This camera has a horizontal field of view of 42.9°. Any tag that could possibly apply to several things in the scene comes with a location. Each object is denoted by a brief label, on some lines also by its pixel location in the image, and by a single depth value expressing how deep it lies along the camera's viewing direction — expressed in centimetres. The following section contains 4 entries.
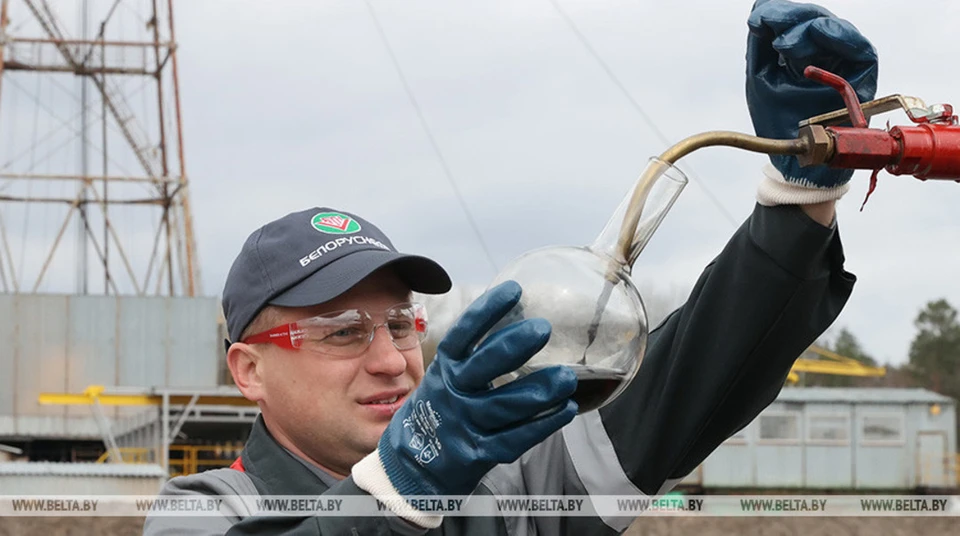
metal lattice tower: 2606
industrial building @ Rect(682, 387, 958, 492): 2455
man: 174
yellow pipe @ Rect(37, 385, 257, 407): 2134
